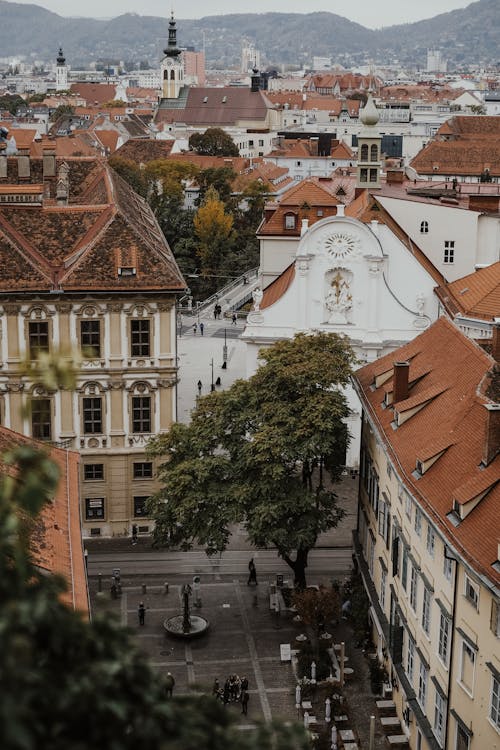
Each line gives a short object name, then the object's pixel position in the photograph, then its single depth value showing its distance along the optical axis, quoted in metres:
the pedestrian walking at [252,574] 47.41
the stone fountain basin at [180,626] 42.41
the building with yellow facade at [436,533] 29.00
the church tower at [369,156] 78.38
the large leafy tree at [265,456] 42.34
